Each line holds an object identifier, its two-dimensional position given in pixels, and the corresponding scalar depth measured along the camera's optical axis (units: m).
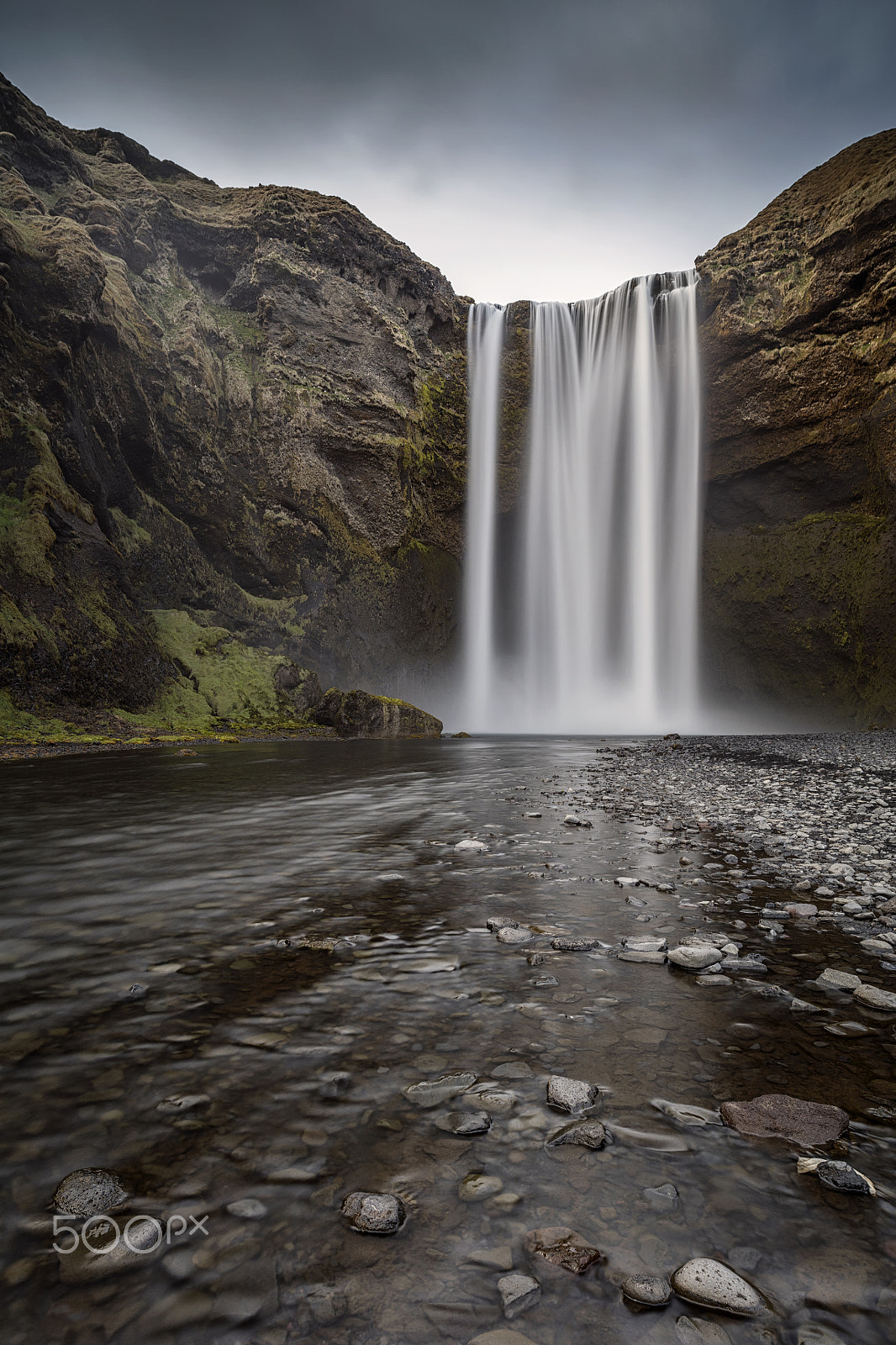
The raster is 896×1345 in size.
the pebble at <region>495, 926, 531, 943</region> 3.98
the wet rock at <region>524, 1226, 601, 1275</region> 1.55
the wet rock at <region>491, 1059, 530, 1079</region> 2.46
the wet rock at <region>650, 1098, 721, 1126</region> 2.16
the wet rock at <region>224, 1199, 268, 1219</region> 1.70
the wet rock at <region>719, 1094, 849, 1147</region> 2.09
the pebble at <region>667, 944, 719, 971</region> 3.49
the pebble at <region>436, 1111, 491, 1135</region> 2.12
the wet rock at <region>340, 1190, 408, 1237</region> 1.67
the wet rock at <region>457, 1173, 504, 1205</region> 1.80
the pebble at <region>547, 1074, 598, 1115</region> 2.24
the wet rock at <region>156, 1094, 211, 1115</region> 2.22
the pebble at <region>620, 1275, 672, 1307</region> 1.43
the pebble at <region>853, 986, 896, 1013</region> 3.02
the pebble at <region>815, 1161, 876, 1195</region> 1.80
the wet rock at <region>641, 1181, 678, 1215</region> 1.75
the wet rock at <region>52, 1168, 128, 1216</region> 1.71
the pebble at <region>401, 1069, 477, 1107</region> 2.30
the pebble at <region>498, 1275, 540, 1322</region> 1.43
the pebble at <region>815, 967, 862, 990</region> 3.22
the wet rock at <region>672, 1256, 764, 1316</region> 1.42
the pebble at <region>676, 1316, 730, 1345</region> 1.33
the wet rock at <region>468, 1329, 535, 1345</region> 1.33
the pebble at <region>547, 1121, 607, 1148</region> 2.04
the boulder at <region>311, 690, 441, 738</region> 34.31
